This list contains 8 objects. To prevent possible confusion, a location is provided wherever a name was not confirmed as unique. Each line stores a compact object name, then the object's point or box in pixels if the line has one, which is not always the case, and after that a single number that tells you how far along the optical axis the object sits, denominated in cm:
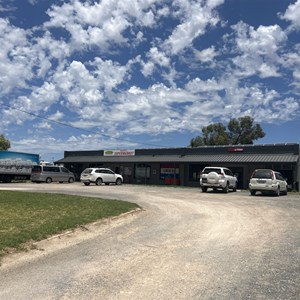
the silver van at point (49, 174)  3115
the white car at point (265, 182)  1985
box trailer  3082
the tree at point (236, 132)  5543
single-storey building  2660
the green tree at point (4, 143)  5372
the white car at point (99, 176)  2849
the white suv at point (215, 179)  2161
